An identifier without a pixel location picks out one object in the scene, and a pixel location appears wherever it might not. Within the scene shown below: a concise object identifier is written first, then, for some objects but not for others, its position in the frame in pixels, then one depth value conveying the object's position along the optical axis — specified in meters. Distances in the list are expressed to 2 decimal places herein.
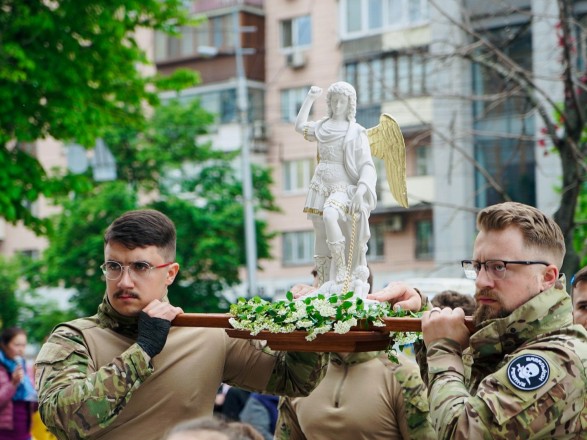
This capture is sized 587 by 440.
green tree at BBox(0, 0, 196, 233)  14.82
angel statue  5.26
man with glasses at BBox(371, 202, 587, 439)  4.05
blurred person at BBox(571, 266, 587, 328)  5.84
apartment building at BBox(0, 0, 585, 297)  28.89
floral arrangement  4.62
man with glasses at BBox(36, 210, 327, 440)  4.65
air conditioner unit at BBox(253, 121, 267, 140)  40.06
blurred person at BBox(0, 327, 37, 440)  11.29
